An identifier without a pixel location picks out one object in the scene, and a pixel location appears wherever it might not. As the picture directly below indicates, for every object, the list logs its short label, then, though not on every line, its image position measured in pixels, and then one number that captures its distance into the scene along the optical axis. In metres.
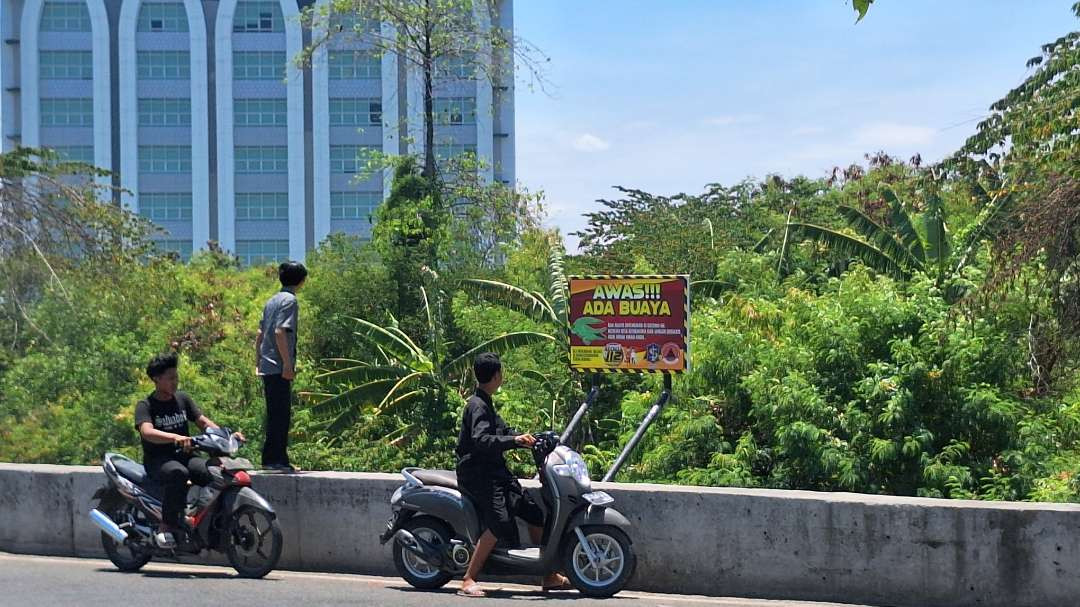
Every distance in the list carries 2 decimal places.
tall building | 83.88
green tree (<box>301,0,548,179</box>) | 28.38
